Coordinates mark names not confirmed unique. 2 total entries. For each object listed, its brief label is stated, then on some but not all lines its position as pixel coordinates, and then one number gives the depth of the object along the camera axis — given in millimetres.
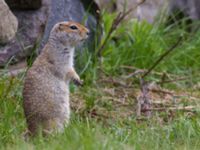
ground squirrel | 10773
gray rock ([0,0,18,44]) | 12258
